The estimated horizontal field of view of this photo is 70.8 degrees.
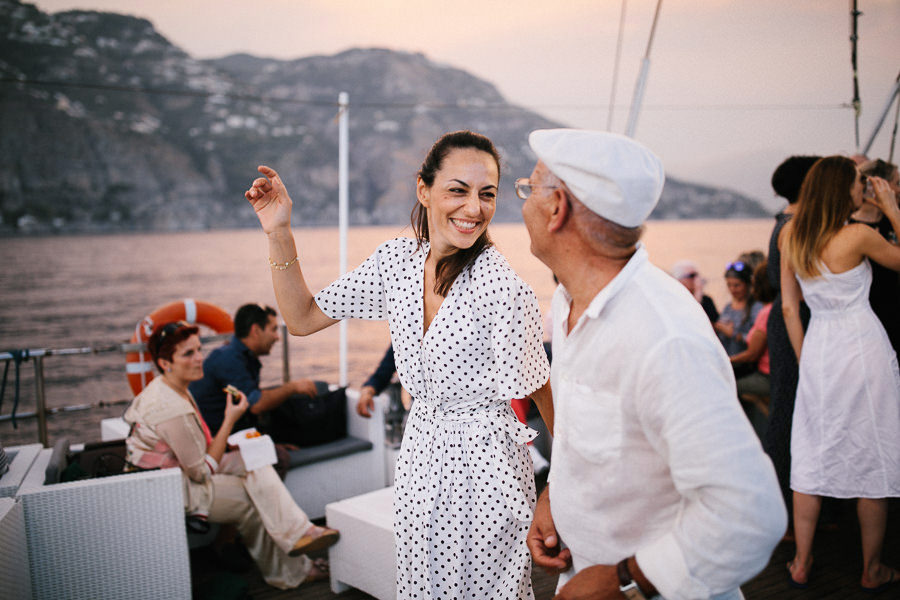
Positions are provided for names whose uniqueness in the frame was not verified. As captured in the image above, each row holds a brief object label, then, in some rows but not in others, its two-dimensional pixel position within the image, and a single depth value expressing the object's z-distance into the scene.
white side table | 2.64
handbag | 3.75
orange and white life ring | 4.43
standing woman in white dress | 2.51
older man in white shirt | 0.81
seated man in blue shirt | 3.60
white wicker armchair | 2.18
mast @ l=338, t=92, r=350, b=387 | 4.95
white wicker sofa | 3.63
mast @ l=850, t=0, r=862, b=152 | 4.58
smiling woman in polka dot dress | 1.42
